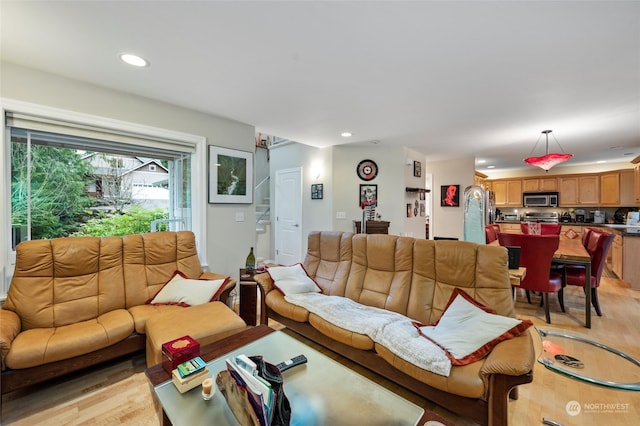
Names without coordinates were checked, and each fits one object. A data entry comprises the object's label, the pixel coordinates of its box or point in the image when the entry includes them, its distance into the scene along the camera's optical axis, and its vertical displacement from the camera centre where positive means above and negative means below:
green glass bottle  3.05 -0.60
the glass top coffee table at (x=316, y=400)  1.16 -0.90
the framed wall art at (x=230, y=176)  3.34 +0.47
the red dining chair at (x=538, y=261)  2.87 -0.59
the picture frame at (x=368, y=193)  5.01 +0.32
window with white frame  2.30 +0.40
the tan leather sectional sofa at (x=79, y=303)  1.70 -0.73
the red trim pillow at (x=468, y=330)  1.53 -0.75
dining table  2.83 -0.56
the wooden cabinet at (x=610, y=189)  6.11 +0.44
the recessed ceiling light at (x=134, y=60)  2.00 +1.18
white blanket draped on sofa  1.54 -0.83
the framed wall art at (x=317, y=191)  5.07 +0.38
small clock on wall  5.02 +0.76
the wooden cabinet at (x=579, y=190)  6.45 +0.45
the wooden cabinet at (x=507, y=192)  7.51 +0.48
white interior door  5.40 -0.11
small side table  2.77 -0.94
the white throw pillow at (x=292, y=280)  2.61 -0.70
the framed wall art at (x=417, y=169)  5.32 +0.83
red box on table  1.43 -0.77
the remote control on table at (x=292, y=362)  1.49 -0.87
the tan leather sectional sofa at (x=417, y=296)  1.38 -0.74
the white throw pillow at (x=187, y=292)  2.42 -0.74
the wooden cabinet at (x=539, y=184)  7.03 +0.65
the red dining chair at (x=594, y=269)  3.10 -0.74
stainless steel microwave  6.96 +0.25
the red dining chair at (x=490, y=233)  4.06 -0.38
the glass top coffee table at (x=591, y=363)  1.31 -0.86
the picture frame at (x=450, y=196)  6.05 +0.32
